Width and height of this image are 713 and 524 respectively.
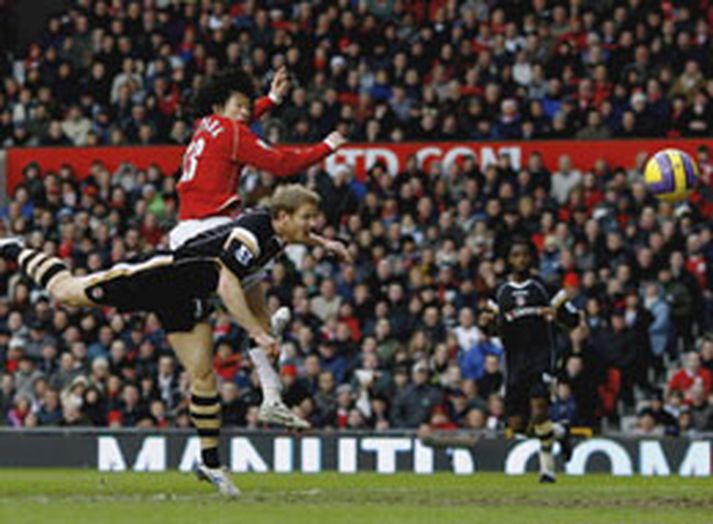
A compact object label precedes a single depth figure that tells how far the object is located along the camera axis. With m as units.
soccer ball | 17.12
